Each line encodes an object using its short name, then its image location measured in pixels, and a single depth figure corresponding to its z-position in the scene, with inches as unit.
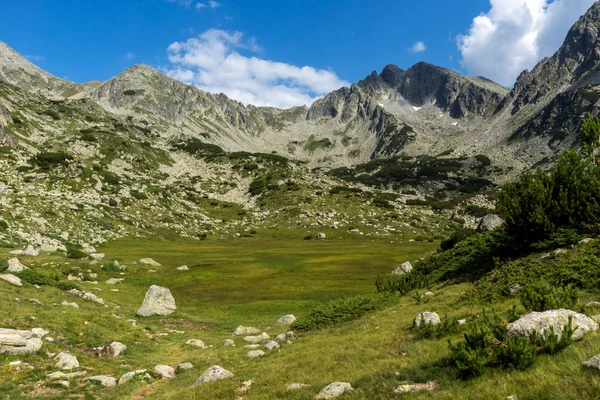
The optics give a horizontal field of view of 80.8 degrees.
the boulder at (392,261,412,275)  1786.5
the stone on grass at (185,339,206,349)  965.2
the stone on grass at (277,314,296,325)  1117.1
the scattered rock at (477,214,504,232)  1713.5
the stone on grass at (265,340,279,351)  837.0
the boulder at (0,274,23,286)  1160.3
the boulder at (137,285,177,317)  1268.5
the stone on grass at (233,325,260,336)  1046.9
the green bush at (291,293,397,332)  967.2
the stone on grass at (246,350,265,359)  791.5
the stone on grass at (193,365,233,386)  620.7
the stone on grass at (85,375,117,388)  661.9
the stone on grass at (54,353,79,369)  702.9
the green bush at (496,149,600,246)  866.8
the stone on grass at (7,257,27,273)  1270.9
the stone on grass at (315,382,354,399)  418.6
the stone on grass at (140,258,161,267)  2141.9
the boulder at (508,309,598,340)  390.9
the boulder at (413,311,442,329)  634.1
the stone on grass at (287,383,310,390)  488.7
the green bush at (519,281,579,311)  497.7
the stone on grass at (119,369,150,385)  680.7
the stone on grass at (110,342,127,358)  838.3
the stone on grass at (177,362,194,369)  766.1
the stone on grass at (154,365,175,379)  732.3
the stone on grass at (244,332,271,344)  941.2
